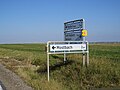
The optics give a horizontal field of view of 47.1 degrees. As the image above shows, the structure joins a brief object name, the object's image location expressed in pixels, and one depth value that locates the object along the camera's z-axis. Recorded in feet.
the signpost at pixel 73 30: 25.80
